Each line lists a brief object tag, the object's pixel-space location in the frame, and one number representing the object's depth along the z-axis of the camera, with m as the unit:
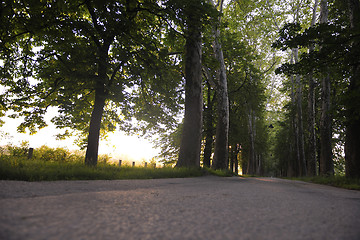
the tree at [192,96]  8.39
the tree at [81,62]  8.05
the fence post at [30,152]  13.71
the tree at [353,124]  7.65
